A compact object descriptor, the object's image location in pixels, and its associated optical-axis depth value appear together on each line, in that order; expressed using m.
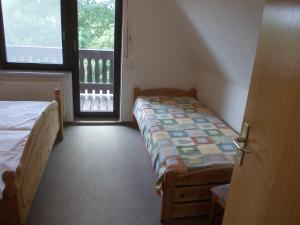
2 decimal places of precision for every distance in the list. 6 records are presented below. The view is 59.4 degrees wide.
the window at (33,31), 3.38
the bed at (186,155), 1.95
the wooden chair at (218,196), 1.79
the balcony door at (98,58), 3.55
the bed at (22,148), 1.55
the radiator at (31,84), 3.45
